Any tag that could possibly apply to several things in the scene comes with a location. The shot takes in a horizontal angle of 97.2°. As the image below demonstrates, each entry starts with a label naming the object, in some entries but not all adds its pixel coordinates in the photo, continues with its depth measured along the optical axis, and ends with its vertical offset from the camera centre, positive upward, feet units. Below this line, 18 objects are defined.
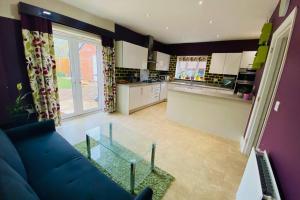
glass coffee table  5.68 -4.17
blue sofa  2.62 -3.14
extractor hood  15.56 +2.45
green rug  5.23 -4.45
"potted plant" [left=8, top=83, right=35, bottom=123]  7.40 -2.53
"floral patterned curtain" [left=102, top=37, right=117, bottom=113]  11.58 -0.53
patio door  9.84 -0.27
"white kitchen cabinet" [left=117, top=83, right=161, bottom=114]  12.82 -2.61
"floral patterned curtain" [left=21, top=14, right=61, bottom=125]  7.47 +0.08
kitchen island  9.06 -2.69
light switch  4.68 -0.92
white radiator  3.01 -2.51
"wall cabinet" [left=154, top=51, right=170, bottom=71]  17.15 +1.61
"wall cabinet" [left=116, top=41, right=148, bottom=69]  12.38 +1.53
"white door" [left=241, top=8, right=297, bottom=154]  6.21 -0.32
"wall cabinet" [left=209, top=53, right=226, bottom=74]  15.43 +1.52
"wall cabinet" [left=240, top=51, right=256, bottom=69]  13.15 +1.87
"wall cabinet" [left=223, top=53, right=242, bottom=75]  14.38 +1.52
